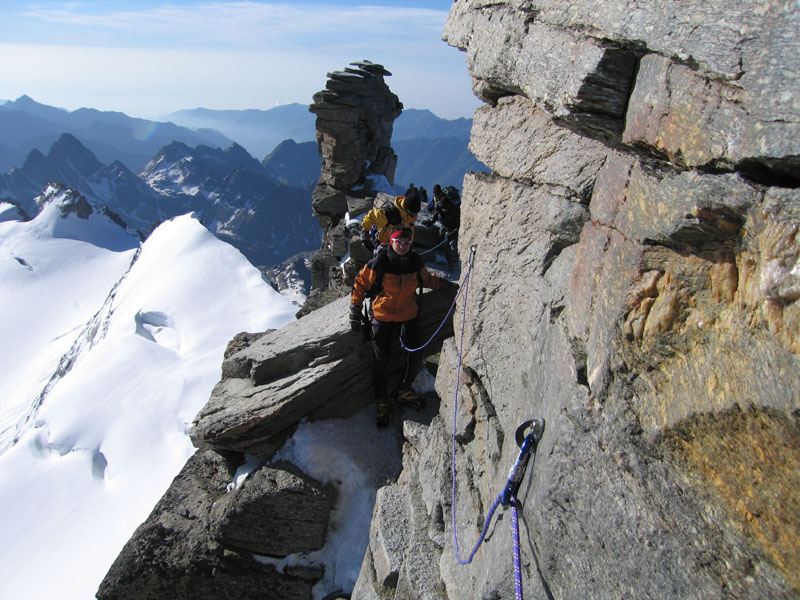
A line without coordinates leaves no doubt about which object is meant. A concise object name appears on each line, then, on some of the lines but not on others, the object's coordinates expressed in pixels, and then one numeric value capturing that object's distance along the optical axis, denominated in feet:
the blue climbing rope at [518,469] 13.61
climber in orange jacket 26.84
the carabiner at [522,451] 13.73
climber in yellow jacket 38.81
